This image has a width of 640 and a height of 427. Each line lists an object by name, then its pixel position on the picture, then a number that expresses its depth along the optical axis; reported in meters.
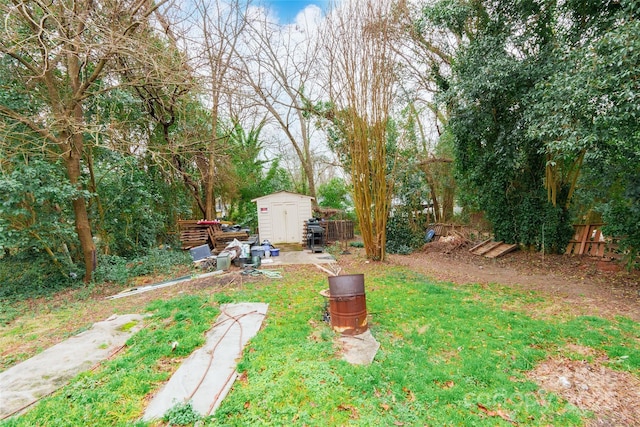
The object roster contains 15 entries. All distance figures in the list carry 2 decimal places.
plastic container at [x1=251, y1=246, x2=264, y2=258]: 8.30
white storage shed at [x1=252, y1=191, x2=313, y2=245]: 11.79
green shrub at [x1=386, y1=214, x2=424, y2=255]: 10.74
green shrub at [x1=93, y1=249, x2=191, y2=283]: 6.82
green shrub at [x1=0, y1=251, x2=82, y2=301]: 6.34
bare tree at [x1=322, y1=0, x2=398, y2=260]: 6.86
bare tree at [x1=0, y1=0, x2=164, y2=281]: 4.74
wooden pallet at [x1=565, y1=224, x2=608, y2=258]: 7.37
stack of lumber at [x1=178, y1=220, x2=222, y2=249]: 10.12
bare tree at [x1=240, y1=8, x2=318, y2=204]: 11.13
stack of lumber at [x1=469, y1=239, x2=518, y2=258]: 8.84
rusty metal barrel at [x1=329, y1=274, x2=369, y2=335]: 3.44
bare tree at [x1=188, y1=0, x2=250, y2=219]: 8.74
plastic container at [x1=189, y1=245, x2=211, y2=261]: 8.42
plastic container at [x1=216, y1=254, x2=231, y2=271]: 7.36
